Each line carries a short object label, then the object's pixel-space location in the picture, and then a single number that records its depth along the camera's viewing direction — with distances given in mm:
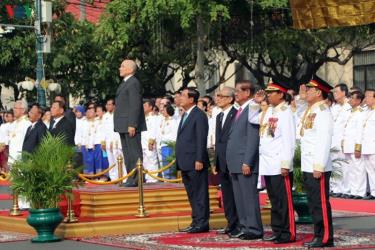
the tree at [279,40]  32375
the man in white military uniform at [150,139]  23516
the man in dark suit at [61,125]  17234
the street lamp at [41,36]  33031
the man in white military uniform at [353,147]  19734
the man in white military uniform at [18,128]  19109
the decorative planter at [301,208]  15281
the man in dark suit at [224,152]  13984
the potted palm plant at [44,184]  13828
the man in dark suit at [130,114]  15531
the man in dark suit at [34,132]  17109
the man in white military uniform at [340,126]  20109
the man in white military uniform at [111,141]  24734
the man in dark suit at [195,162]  14469
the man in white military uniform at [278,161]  12875
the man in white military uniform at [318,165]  12305
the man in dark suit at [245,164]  13373
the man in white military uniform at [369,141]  19484
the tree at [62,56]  37594
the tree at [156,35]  28281
